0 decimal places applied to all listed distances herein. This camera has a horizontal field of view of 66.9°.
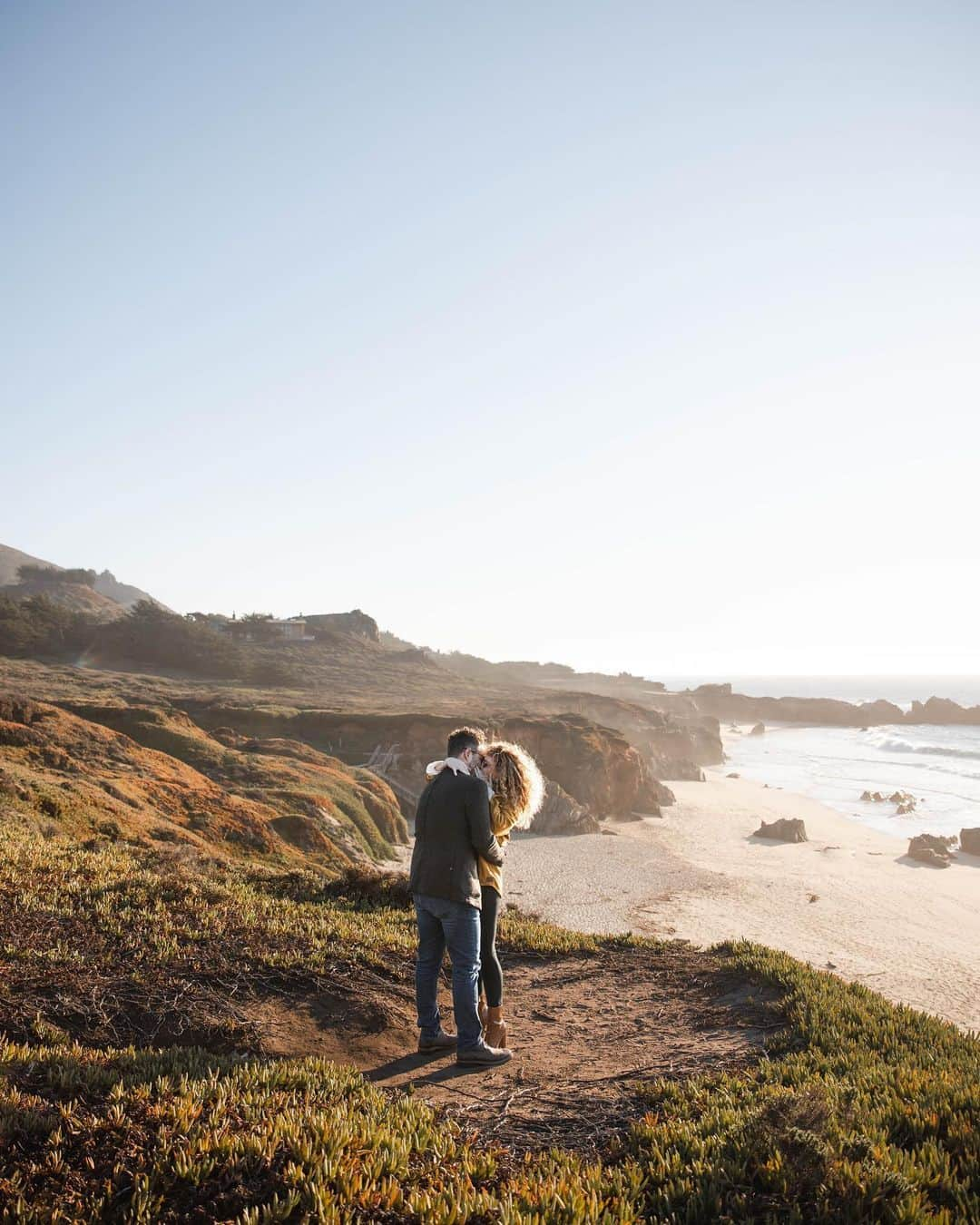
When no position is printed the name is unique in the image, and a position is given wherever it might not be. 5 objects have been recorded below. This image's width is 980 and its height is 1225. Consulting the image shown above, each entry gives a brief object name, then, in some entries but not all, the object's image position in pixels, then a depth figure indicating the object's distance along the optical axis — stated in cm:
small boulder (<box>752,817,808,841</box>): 3784
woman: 621
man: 584
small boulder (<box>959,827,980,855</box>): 3662
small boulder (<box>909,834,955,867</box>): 3381
